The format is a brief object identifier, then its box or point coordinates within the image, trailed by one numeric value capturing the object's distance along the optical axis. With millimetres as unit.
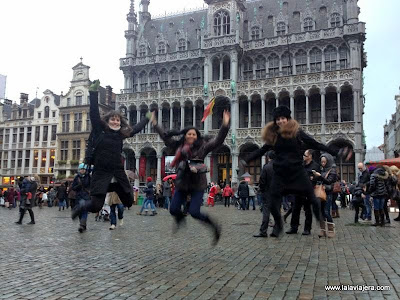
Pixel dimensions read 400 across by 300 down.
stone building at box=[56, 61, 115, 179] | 48062
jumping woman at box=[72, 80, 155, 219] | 6102
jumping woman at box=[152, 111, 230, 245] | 5984
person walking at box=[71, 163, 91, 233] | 9866
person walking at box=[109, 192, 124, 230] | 11180
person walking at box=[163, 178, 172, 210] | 21141
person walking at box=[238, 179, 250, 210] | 21734
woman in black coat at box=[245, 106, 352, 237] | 5805
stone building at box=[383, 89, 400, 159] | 63875
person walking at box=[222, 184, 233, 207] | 26922
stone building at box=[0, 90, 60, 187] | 50875
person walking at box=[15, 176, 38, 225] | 12820
